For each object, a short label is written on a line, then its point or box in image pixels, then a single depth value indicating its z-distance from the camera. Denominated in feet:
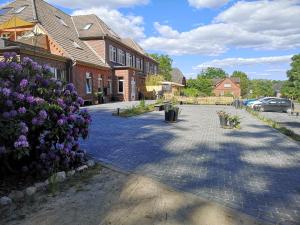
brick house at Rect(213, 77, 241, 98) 230.43
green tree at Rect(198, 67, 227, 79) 308.20
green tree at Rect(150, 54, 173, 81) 183.43
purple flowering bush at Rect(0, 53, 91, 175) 11.31
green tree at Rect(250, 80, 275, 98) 256.06
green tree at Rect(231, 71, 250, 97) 280.41
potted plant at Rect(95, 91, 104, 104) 67.46
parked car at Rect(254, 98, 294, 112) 67.33
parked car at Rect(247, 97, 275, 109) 69.37
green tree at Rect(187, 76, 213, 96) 156.54
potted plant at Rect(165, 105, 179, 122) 35.73
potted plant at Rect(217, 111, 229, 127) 32.06
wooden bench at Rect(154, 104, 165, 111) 53.17
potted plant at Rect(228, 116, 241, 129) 31.89
